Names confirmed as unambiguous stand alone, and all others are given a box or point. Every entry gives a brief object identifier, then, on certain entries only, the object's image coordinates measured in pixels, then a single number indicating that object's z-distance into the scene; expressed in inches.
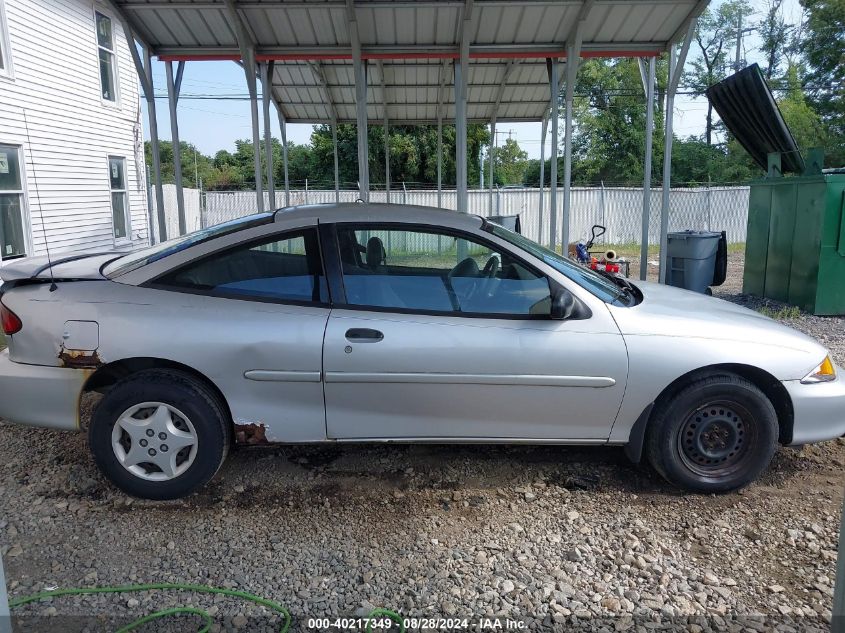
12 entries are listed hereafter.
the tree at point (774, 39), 1478.8
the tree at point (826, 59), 1291.8
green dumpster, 347.9
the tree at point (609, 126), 1492.4
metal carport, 327.2
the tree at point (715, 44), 1604.3
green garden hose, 108.8
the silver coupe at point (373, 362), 144.6
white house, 474.6
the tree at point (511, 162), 1654.8
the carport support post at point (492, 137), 626.6
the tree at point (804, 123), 1264.8
